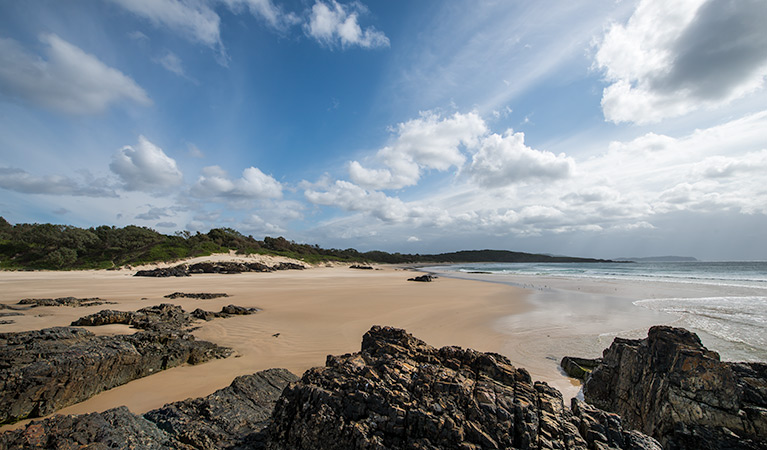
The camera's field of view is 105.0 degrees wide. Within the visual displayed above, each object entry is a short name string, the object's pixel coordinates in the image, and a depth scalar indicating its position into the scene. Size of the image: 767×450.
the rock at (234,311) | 12.07
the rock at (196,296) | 16.11
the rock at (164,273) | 27.56
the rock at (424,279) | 31.14
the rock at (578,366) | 6.68
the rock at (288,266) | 42.95
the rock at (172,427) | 2.72
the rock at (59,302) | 12.91
